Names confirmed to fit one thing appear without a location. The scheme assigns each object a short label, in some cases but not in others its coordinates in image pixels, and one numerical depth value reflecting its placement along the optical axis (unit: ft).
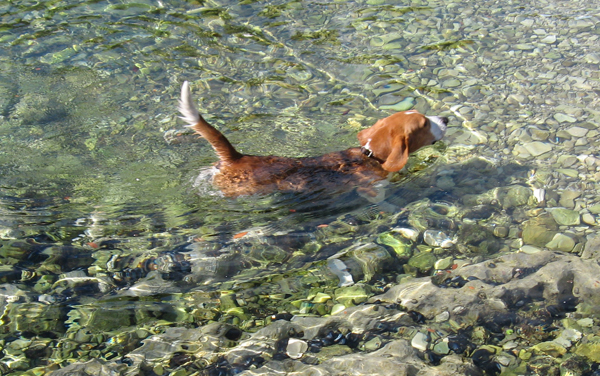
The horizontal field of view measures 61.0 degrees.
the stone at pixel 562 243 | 12.14
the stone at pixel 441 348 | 9.00
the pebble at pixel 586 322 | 9.68
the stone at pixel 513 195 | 13.97
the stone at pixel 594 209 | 13.33
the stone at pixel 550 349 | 9.01
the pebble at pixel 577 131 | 16.43
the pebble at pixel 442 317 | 9.88
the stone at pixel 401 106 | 18.35
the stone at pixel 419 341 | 9.08
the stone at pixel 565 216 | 13.00
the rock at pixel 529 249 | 12.09
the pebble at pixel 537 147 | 15.92
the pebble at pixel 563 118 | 17.05
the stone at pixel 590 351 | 8.85
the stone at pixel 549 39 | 21.15
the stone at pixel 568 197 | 13.73
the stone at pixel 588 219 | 12.94
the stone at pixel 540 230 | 12.42
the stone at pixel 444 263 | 11.74
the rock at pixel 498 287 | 10.17
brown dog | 13.73
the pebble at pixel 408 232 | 12.80
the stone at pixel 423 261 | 11.76
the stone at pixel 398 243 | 12.29
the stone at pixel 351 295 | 10.75
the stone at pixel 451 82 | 19.21
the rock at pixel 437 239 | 12.53
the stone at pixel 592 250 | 11.62
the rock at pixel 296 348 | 9.11
